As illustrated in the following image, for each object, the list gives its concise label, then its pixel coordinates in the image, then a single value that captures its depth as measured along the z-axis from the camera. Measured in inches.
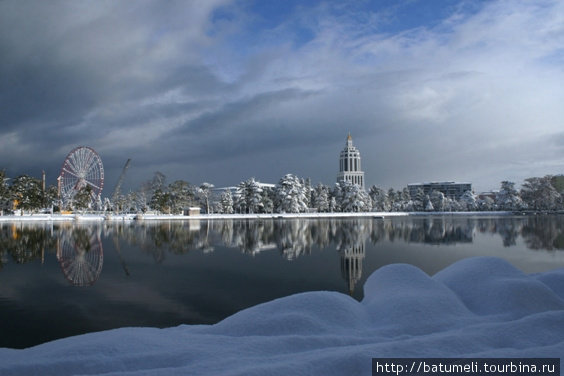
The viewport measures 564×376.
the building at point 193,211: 2711.6
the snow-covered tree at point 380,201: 3971.5
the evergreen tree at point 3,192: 2247.8
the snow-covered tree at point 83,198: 2674.7
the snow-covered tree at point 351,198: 3193.9
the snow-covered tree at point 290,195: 2795.3
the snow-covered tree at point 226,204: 3070.9
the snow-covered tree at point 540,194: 3324.3
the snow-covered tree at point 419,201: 4037.9
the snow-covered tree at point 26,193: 2391.7
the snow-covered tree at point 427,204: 3915.6
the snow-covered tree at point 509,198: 3474.4
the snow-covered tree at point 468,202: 3985.0
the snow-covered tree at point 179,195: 2928.2
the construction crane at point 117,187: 3250.5
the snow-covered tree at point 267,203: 2913.4
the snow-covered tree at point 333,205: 3225.9
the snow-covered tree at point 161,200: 2851.9
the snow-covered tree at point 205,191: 3302.2
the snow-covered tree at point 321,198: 3189.0
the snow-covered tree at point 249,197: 2851.9
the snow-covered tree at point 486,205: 3929.6
